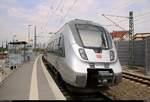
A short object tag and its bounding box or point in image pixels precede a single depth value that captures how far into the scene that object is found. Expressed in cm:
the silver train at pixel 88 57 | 897
